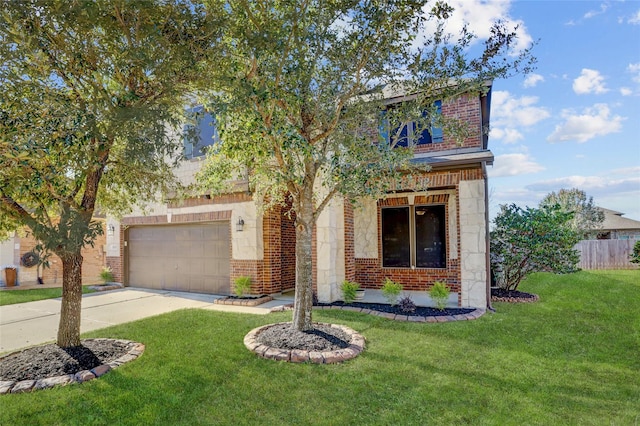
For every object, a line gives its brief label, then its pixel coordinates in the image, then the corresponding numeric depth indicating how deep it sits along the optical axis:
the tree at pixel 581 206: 31.36
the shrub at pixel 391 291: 7.94
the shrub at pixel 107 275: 12.75
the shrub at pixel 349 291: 8.30
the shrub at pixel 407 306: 7.50
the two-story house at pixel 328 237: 9.02
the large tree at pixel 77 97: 3.65
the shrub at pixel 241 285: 9.35
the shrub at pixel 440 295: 7.44
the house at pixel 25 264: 14.03
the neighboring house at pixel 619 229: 28.05
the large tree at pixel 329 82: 4.66
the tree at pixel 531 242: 8.89
